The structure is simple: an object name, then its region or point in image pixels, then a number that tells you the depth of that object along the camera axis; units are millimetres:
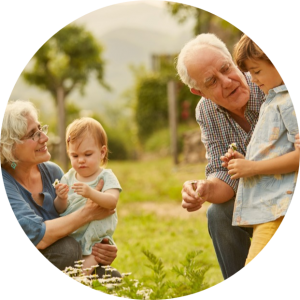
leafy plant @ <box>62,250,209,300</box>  2734
